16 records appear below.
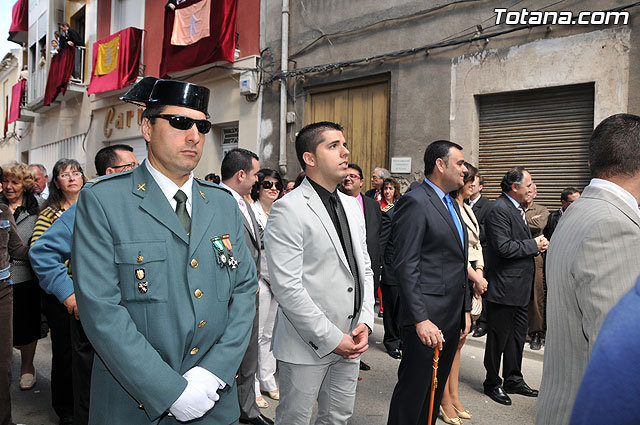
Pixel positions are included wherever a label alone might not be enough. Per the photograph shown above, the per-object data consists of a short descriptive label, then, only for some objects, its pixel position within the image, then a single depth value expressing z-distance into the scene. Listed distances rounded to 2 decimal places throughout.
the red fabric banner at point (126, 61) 14.80
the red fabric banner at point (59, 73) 17.28
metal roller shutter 7.50
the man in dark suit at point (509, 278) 4.83
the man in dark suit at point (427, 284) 3.33
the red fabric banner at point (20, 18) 22.62
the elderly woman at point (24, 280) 4.62
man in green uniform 1.85
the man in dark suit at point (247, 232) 4.11
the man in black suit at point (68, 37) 17.22
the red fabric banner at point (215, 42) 11.79
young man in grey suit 2.78
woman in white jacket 4.75
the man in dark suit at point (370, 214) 5.97
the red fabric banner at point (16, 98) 23.00
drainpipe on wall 10.96
